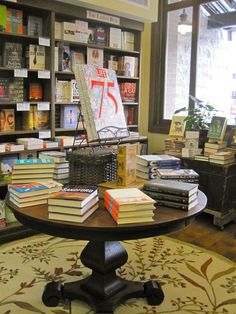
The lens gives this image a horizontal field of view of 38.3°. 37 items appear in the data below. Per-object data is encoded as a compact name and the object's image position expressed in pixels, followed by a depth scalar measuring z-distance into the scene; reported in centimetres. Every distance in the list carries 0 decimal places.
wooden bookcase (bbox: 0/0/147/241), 285
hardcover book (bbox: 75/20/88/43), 320
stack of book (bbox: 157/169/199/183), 187
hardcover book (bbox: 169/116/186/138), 359
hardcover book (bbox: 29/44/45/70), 296
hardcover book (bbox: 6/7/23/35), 281
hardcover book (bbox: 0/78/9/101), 285
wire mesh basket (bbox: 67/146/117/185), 178
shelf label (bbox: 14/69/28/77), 281
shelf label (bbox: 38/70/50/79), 296
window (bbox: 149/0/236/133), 376
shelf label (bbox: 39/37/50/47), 290
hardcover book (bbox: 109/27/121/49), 354
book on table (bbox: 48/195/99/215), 143
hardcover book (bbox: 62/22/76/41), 310
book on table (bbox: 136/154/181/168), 195
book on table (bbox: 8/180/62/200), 159
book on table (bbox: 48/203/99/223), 142
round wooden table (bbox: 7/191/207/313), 141
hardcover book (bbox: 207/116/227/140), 328
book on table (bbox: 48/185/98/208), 142
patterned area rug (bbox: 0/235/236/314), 197
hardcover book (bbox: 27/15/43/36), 300
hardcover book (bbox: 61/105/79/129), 330
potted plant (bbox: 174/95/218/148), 349
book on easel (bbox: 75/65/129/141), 189
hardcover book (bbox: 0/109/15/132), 290
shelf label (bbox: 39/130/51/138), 306
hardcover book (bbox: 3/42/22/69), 285
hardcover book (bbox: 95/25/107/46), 345
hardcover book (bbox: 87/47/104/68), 337
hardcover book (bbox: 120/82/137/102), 378
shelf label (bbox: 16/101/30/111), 287
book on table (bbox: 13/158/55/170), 177
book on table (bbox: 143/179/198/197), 159
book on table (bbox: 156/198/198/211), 160
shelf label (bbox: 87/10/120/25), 321
